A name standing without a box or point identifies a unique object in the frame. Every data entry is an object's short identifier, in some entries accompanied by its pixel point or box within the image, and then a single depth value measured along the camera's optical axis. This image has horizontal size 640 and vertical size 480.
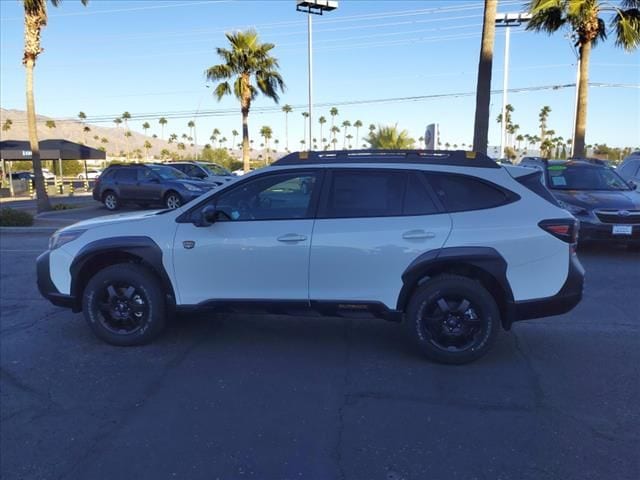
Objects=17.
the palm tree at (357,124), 155.43
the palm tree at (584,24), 17.33
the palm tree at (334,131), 153.68
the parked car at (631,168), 13.11
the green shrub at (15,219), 13.88
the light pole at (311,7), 27.39
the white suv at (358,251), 4.33
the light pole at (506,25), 28.49
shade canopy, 30.91
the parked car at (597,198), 8.89
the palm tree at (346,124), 153.55
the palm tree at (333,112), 124.00
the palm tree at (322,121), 150.18
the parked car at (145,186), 17.81
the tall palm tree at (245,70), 28.09
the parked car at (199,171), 22.70
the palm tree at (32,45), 16.70
